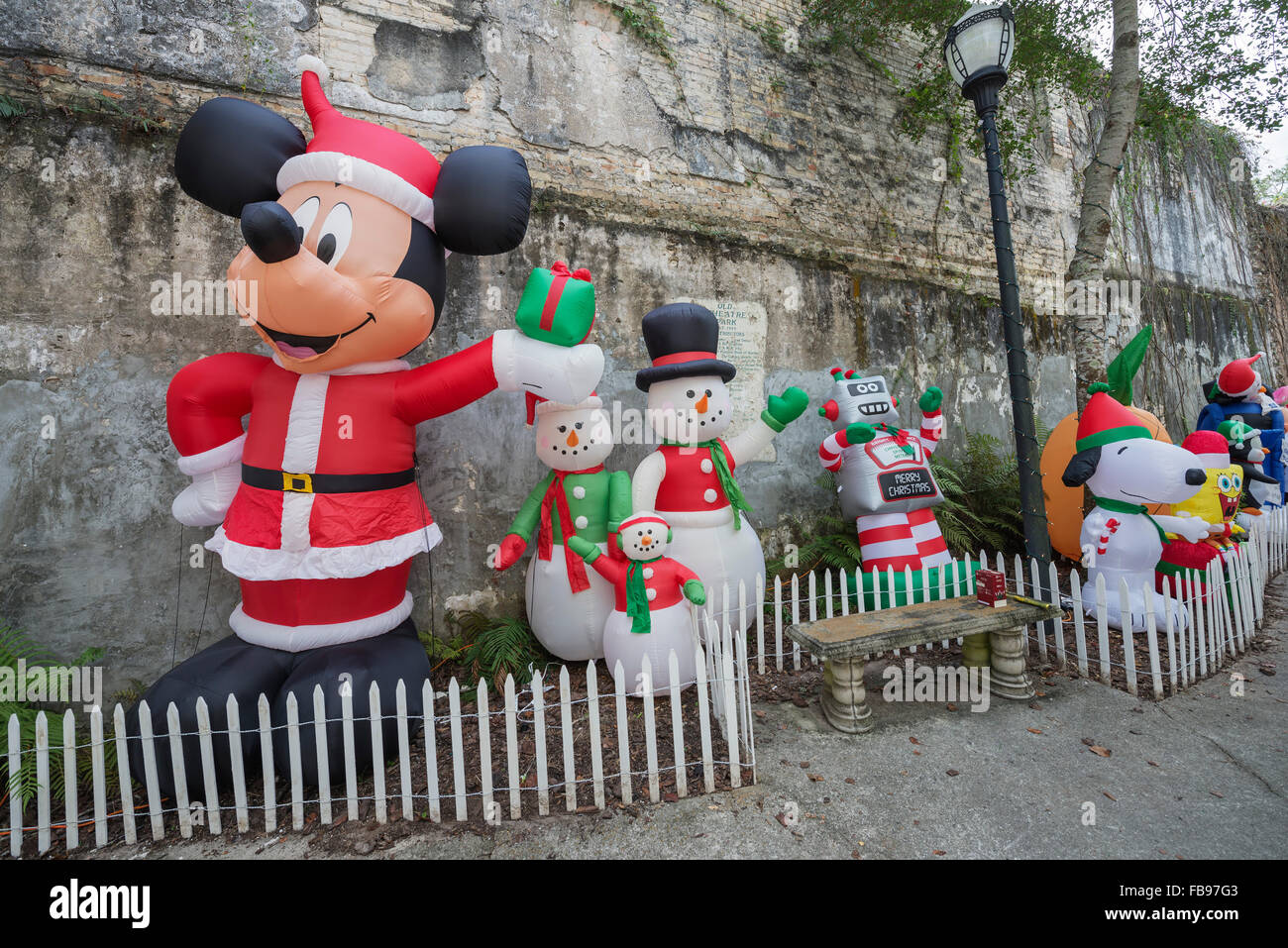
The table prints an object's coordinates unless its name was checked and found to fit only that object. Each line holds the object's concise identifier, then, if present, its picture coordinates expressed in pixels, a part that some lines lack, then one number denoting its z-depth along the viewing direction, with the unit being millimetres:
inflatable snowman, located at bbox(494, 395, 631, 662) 3836
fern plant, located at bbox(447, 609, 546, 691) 4020
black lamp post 4188
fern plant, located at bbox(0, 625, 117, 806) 2656
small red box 3818
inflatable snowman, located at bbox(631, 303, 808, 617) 4059
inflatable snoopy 4152
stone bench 3381
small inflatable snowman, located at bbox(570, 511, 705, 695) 3543
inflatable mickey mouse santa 2906
